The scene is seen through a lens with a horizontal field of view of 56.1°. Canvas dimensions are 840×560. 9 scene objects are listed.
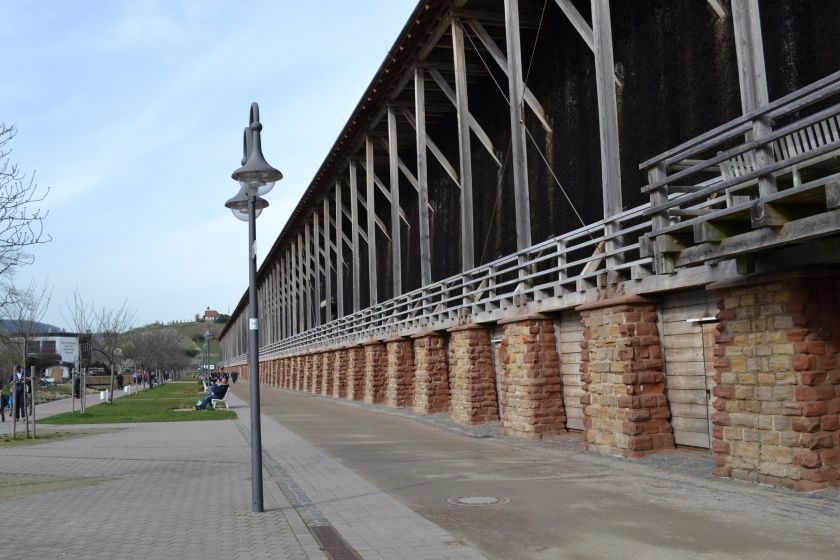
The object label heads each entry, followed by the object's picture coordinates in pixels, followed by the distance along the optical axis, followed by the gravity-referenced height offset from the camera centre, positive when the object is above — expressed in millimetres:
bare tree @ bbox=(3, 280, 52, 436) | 29578 +2298
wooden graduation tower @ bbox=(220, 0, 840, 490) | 8000 +1685
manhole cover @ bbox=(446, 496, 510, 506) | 8164 -1472
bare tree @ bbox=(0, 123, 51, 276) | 10867 +2236
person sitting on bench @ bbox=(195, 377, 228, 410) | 28345 -733
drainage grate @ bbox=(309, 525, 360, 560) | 6109 -1453
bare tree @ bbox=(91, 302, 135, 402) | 47531 +2513
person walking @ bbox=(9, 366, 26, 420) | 20984 -157
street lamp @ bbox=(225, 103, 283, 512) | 8297 +1878
